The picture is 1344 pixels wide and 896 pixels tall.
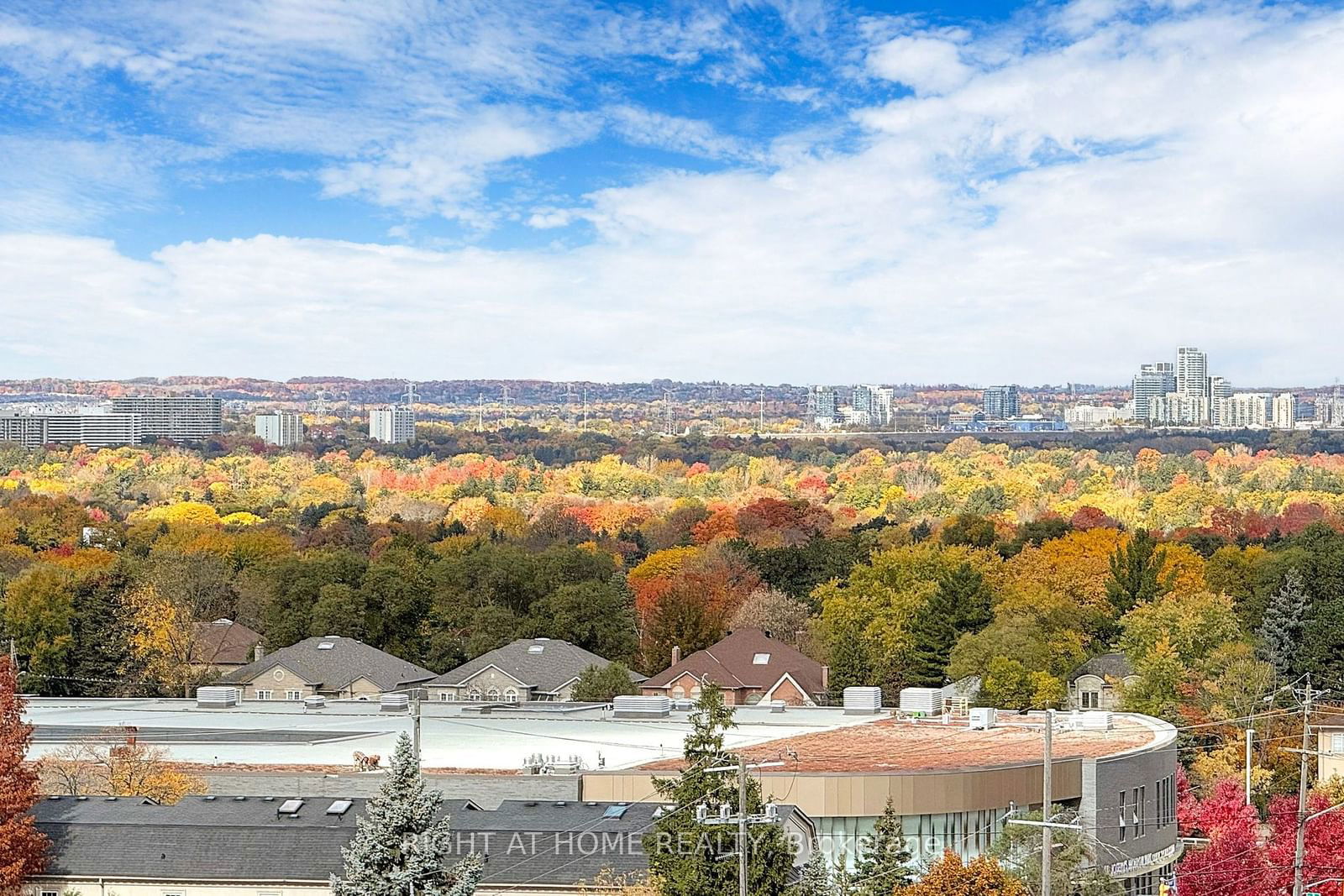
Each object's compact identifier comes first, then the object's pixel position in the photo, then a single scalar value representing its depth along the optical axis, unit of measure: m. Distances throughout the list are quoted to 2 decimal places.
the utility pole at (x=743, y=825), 27.86
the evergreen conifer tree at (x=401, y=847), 30.14
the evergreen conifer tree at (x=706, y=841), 30.89
